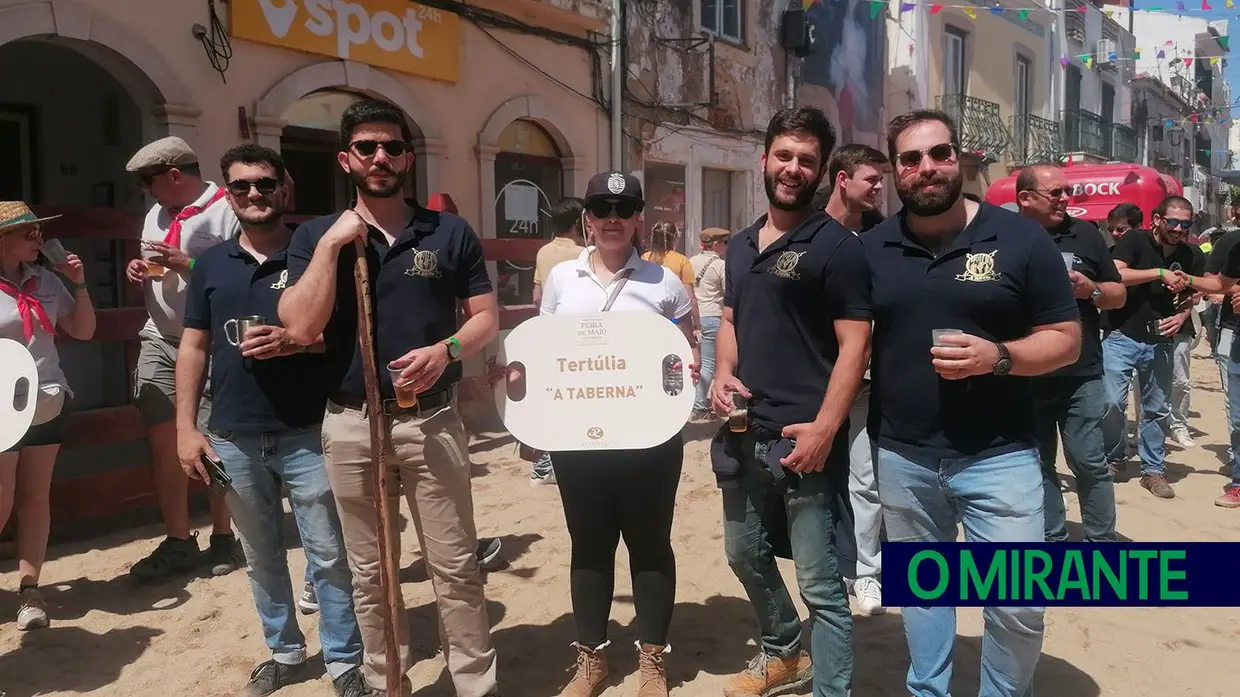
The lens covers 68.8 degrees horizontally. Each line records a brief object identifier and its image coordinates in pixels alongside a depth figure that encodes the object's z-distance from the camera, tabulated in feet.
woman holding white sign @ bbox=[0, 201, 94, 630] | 12.09
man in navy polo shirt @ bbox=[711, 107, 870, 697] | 8.78
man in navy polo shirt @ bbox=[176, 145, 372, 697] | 10.22
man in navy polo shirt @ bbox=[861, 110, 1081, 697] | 8.00
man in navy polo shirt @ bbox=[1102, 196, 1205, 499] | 19.34
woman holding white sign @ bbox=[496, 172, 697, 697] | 9.99
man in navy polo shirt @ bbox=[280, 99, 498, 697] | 9.04
